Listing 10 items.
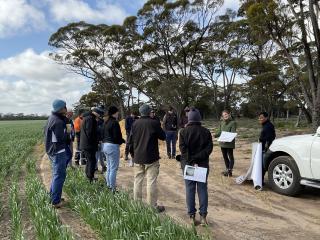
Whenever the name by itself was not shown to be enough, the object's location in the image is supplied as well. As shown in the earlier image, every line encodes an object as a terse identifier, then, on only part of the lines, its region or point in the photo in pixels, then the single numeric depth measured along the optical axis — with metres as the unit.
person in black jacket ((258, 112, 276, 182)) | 5.85
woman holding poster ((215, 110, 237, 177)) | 6.24
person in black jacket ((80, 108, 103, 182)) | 5.62
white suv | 4.83
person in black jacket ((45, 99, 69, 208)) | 4.60
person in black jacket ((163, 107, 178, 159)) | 8.61
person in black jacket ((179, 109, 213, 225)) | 3.93
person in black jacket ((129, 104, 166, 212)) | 4.40
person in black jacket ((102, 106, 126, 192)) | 5.12
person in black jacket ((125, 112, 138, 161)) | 8.53
